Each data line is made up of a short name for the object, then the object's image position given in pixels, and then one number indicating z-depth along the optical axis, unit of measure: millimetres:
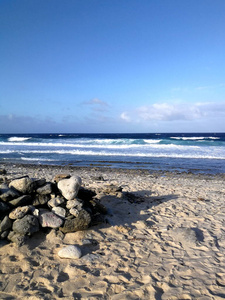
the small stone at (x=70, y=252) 3811
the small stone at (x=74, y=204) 4746
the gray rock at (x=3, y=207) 4320
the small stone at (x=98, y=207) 5375
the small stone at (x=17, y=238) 3975
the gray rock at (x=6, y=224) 4121
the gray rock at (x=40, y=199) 4750
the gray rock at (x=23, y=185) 4809
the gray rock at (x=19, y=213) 4234
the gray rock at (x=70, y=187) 4934
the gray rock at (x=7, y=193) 4482
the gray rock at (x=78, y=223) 4465
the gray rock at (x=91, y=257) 3770
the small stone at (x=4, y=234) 4102
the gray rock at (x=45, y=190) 4922
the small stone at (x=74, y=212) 4625
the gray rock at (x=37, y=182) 5001
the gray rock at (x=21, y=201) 4496
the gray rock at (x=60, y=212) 4605
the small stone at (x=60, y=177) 5641
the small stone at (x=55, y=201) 4738
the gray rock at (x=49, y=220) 4387
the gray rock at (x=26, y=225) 4098
